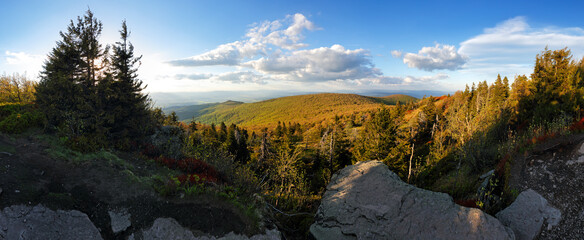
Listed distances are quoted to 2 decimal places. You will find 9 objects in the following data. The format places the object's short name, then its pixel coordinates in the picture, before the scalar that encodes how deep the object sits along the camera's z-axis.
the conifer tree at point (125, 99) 16.42
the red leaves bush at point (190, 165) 12.19
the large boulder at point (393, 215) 7.52
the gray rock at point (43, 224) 5.56
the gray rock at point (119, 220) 6.70
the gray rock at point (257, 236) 7.09
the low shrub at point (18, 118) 11.34
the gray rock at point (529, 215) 7.73
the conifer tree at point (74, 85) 13.33
